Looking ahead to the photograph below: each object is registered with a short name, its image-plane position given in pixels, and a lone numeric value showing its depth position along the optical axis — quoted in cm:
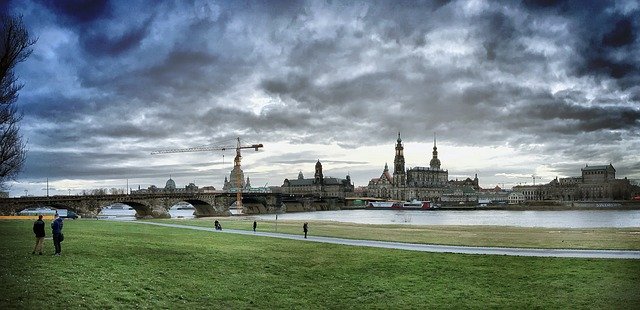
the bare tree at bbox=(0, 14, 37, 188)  2636
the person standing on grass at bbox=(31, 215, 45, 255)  2303
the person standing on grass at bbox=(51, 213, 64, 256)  2345
